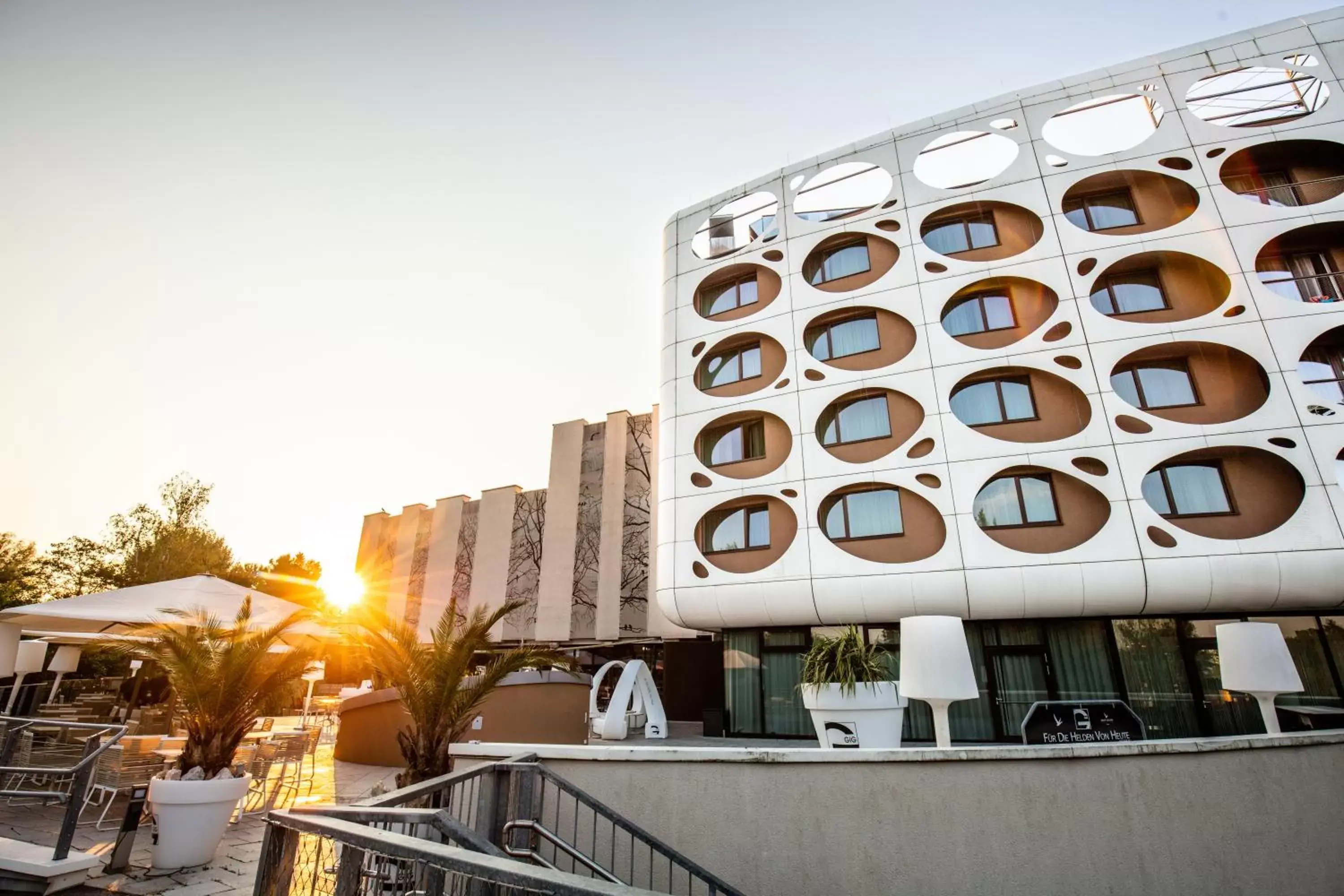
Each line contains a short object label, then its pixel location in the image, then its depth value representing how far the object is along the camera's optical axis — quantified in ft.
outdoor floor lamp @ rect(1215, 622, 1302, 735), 27.89
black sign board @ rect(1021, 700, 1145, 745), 38.65
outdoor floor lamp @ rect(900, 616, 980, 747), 26.50
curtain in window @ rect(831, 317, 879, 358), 59.47
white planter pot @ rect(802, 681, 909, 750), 33.91
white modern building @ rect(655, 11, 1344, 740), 45.70
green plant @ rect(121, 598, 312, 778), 26.96
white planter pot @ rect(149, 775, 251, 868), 24.17
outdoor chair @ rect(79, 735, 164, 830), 30.01
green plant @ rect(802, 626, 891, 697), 34.71
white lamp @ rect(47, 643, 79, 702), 50.37
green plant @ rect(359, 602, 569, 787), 27.63
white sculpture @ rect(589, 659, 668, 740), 45.47
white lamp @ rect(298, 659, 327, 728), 51.79
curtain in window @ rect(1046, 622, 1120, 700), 46.60
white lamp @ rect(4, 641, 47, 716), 45.21
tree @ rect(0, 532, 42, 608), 125.59
